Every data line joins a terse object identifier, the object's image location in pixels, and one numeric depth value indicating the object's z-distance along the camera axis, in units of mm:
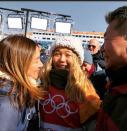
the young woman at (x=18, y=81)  784
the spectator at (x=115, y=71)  585
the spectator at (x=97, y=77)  1321
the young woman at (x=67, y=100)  932
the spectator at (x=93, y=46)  2505
